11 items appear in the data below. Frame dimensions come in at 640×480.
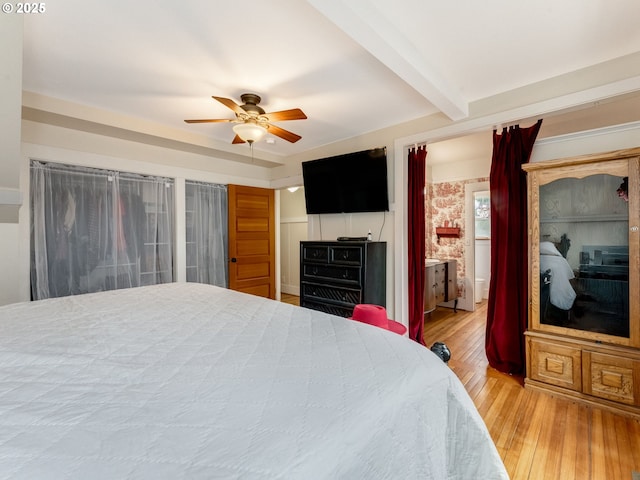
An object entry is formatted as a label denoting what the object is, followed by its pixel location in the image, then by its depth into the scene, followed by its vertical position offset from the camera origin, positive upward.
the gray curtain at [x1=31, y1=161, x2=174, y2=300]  3.01 +0.11
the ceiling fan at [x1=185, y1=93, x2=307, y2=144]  2.41 +1.01
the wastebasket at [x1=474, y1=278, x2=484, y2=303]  5.25 -0.92
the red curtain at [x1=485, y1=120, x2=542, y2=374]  2.66 -0.08
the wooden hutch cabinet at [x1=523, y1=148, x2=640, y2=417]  2.07 -0.33
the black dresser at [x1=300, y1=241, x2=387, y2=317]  3.12 -0.41
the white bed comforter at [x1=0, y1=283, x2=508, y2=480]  0.55 -0.39
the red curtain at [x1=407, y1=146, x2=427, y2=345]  3.29 +0.03
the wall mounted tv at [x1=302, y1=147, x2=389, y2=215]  3.36 +0.68
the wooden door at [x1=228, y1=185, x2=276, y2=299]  4.31 -0.03
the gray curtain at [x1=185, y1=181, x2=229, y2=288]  4.05 +0.09
